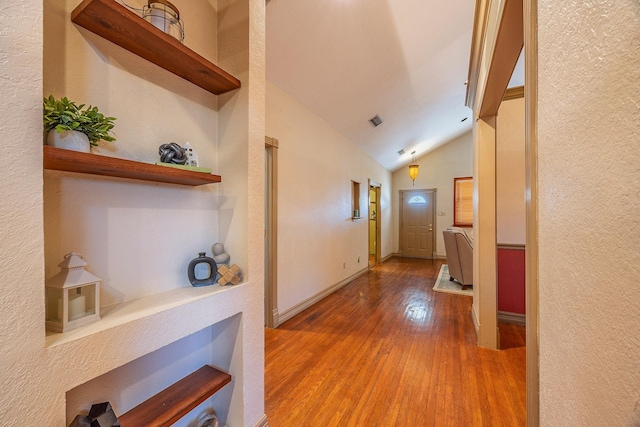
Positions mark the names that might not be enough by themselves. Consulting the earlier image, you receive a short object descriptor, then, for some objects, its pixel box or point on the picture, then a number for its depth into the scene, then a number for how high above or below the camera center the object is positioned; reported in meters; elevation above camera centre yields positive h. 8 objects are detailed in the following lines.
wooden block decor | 1.32 -0.31
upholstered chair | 4.27 -0.71
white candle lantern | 0.85 -0.28
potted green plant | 0.83 +0.30
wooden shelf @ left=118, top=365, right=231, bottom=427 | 1.05 -0.82
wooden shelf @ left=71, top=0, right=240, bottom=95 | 0.93 +0.71
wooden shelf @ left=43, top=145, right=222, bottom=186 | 0.80 +0.17
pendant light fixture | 6.11 +1.02
